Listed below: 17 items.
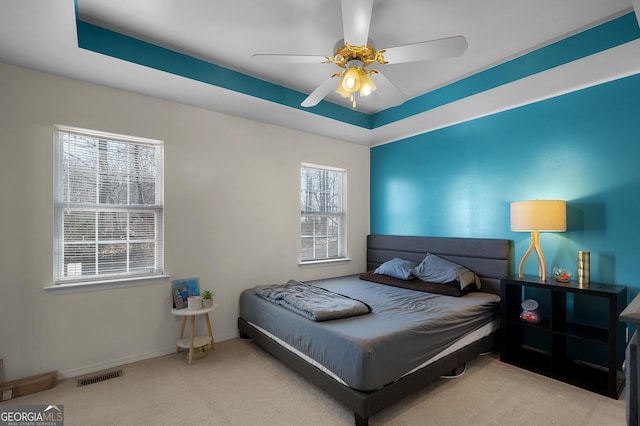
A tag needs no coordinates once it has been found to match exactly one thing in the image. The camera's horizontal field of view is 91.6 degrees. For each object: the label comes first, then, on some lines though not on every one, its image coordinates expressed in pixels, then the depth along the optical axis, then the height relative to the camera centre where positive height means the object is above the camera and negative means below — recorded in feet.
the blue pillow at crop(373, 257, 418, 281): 11.91 -2.18
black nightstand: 7.67 -3.20
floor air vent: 8.17 -4.42
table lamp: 8.79 -0.12
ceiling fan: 5.94 +3.52
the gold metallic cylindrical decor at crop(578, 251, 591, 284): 8.60 -1.48
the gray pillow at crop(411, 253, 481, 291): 10.68 -2.13
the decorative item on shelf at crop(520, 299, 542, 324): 9.11 -2.91
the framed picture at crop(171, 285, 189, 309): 9.84 -2.63
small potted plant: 9.79 -2.71
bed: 6.43 -3.00
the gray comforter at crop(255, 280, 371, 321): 8.02 -2.53
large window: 8.75 +0.22
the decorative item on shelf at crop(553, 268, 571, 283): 8.95 -1.78
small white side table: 9.29 -3.80
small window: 13.85 +0.04
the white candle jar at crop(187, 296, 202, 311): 9.46 -2.71
